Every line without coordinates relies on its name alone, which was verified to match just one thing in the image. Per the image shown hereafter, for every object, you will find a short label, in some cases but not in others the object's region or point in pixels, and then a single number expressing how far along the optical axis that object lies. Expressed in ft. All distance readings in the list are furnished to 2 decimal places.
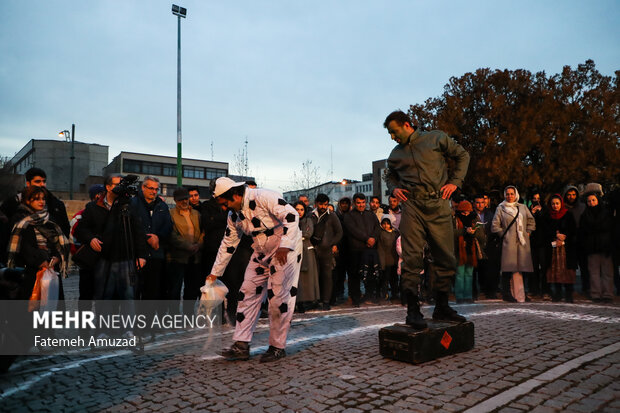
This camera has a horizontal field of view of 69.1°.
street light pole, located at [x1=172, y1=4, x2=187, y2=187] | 74.63
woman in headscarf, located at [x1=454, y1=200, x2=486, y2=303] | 29.48
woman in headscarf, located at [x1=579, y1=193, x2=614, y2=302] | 27.91
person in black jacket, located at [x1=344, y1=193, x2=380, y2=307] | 30.73
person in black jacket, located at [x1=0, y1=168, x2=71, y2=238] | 20.68
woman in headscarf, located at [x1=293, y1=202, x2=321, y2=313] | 27.40
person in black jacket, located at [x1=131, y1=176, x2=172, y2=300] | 21.35
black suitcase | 14.34
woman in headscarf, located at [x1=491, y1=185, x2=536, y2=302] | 29.43
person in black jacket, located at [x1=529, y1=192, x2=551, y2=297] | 30.66
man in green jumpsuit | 15.89
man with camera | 19.02
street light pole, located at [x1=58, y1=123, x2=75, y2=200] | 116.98
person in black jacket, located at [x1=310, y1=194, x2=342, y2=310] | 29.01
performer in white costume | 15.99
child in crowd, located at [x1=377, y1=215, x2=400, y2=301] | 31.24
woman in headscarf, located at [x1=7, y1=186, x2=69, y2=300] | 17.16
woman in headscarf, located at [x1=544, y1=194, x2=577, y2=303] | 28.73
